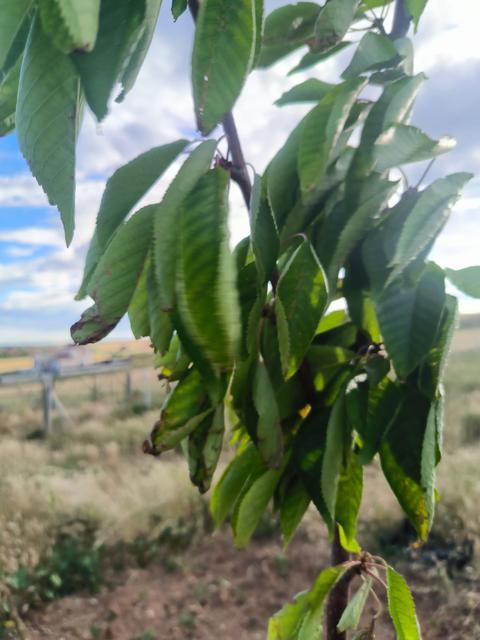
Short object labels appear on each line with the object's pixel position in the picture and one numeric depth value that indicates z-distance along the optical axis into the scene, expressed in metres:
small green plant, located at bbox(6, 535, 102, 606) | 3.09
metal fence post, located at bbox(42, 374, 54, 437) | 8.38
